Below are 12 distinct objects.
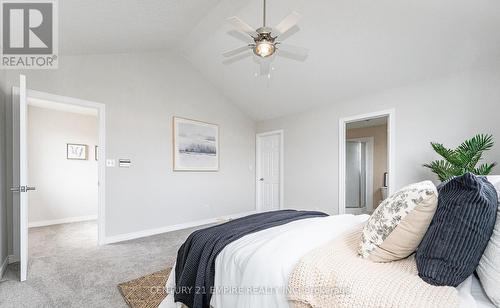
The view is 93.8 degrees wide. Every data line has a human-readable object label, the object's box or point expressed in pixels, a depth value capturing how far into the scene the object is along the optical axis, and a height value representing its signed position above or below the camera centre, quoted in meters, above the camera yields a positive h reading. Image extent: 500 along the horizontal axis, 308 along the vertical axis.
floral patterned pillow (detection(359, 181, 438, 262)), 1.00 -0.32
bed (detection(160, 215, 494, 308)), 1.05 -0.54
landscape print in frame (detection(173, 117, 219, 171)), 4.22 +0.18
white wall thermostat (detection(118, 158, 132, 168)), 3.55 -0.12
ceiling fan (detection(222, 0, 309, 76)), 2.04 +1.07
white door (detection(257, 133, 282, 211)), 5.22 -0.40
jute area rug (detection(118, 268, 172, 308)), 1.86 -1.18
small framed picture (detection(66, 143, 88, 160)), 4.84 +0.08
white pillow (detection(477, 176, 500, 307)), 0.83 -0.43
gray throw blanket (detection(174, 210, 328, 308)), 1.37 -0.65
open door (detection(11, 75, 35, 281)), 2.16 -0.29
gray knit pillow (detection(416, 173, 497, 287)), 0.87 -0.31
